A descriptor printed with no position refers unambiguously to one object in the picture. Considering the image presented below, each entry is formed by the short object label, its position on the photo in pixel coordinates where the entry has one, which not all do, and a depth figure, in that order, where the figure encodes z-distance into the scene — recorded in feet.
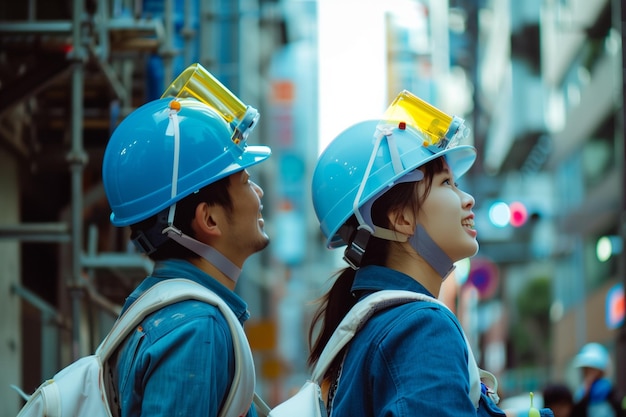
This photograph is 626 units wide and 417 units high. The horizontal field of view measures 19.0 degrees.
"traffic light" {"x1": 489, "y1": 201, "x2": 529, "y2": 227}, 105.68
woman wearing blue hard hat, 17.04
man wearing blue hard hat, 18.43
